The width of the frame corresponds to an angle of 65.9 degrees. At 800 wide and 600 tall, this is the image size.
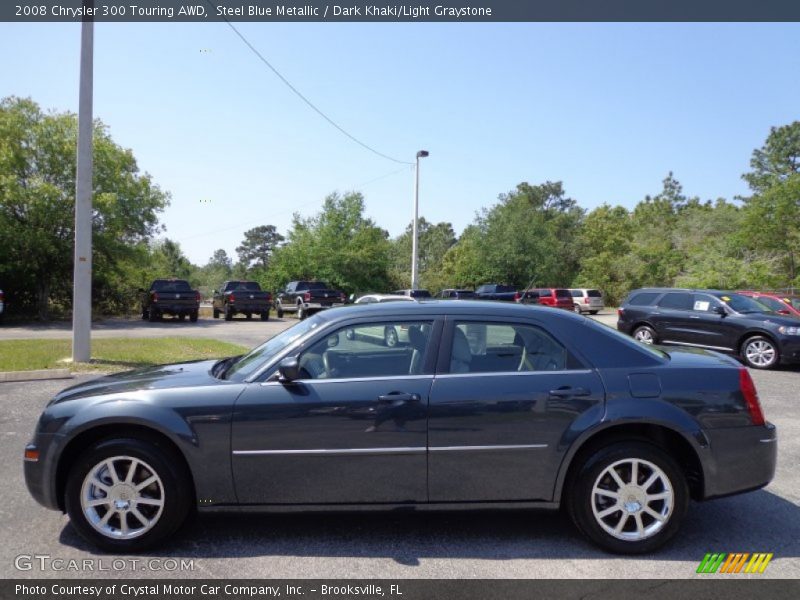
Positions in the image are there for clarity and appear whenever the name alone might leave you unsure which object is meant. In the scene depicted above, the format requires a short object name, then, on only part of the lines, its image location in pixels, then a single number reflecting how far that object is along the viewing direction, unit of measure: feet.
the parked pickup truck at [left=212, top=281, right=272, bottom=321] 88.58
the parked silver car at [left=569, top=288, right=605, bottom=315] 121.80
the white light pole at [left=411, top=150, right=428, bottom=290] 98.28
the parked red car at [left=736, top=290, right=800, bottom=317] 51.40
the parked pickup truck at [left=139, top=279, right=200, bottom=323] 83.76
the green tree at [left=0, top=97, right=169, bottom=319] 76.23
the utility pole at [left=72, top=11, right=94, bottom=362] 35.24
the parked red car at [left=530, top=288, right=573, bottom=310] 113.60
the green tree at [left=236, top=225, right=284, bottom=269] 341.00
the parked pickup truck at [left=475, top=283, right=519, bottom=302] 105.96
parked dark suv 40.75
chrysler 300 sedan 12.22
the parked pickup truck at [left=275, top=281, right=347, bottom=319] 92.68
